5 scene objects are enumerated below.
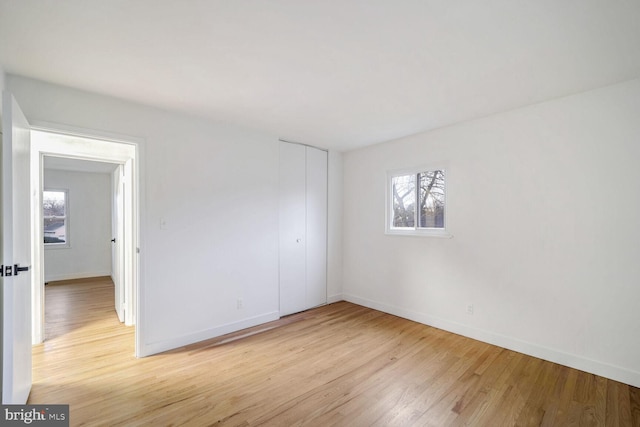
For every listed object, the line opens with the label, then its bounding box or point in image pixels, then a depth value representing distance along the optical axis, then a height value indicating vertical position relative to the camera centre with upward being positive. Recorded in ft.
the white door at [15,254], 5.46 -0.85
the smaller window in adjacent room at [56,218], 20.74 -0.28
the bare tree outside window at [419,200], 11.97 +0.57
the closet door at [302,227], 13.37 -0.73
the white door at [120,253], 12.47 -1.82
